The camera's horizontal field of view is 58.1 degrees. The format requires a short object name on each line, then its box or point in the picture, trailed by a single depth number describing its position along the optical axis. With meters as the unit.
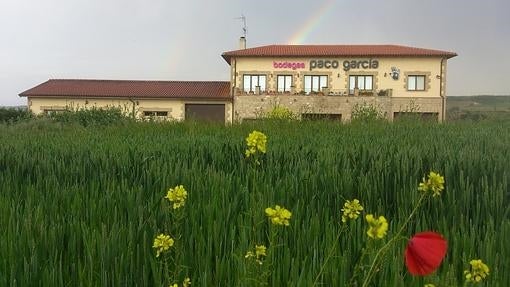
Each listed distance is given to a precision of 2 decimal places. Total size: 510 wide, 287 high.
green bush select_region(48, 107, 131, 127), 19.11
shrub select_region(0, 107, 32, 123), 25.61
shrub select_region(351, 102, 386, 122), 15.24
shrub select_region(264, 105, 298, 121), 15.08
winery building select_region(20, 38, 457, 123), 32.53
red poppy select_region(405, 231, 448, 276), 0.88
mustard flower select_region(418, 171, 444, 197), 1.47
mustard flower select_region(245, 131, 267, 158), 2.29
